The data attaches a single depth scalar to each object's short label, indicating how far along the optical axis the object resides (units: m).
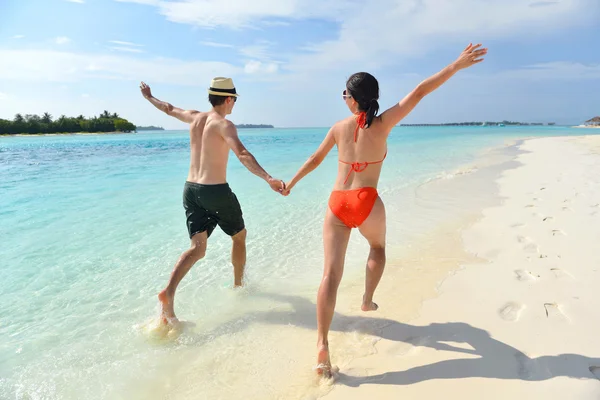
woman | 2.59
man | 3.51
